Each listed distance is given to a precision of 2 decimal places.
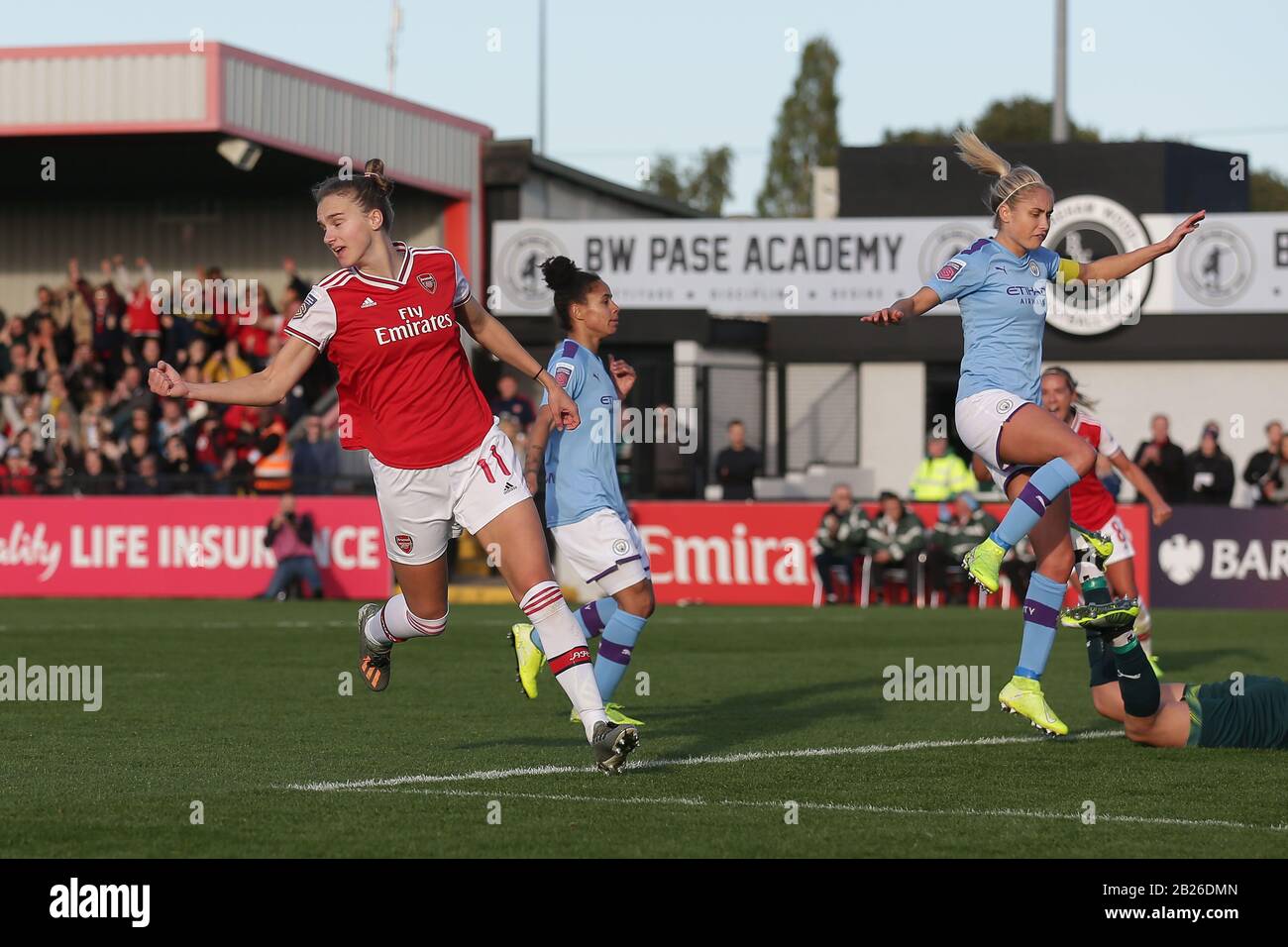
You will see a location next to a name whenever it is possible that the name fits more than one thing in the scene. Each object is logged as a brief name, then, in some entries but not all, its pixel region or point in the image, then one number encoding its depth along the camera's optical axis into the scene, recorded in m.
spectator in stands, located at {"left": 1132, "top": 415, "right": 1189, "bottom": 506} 22.94
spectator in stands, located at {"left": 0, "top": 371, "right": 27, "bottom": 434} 27.09
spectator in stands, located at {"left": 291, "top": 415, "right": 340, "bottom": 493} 23.61
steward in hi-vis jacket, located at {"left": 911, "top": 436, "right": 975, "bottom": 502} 22.59
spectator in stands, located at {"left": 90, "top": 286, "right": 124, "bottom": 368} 27.62
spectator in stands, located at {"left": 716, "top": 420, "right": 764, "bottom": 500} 24.31
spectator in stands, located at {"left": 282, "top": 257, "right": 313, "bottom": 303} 27.77
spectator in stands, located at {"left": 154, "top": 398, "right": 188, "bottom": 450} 24.95
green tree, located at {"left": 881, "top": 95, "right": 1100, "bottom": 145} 74.06
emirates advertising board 22.38
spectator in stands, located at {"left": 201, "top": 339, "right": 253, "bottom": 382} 25.41
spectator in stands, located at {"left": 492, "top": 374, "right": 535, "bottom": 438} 23.09
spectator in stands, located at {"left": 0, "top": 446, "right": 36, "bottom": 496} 23.58
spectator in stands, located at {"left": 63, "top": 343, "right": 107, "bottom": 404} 27.17
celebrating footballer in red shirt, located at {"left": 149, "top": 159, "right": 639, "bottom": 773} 7.43
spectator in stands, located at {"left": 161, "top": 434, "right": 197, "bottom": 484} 24.30
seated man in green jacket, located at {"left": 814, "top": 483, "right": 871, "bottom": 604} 21.95
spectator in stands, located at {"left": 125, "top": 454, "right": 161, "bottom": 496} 23.52
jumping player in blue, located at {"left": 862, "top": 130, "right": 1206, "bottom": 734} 8.59
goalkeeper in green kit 8.19
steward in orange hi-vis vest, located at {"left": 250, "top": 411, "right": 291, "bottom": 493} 23.50
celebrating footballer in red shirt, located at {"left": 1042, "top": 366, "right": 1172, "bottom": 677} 12.22
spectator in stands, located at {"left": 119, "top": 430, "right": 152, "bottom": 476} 24.41
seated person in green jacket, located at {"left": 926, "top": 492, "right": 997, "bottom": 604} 21.98
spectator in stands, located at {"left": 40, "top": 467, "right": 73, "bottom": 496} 23.66
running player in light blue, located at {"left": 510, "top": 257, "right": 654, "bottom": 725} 9.19
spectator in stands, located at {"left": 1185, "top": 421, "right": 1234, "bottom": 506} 22.73
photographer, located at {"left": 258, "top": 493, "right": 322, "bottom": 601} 22.14
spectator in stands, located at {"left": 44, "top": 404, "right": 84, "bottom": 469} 24.62
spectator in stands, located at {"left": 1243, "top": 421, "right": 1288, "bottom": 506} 22.42
